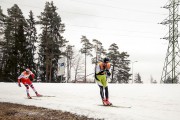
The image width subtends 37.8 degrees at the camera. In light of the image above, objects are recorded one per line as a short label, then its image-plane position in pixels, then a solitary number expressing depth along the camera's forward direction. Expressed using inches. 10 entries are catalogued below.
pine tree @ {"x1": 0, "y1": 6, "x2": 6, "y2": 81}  2058.3
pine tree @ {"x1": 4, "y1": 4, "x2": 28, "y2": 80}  1854.1
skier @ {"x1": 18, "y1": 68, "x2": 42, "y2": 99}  667.4
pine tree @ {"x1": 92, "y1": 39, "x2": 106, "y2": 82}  2811.3
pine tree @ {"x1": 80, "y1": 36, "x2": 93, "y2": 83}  2671.8
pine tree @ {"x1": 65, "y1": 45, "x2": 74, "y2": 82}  2797.7
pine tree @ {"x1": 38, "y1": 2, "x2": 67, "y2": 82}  1952.5
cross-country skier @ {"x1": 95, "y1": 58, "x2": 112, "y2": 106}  487.2
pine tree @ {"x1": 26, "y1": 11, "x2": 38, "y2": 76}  2223.2
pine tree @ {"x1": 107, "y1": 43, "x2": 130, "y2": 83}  2864.2
